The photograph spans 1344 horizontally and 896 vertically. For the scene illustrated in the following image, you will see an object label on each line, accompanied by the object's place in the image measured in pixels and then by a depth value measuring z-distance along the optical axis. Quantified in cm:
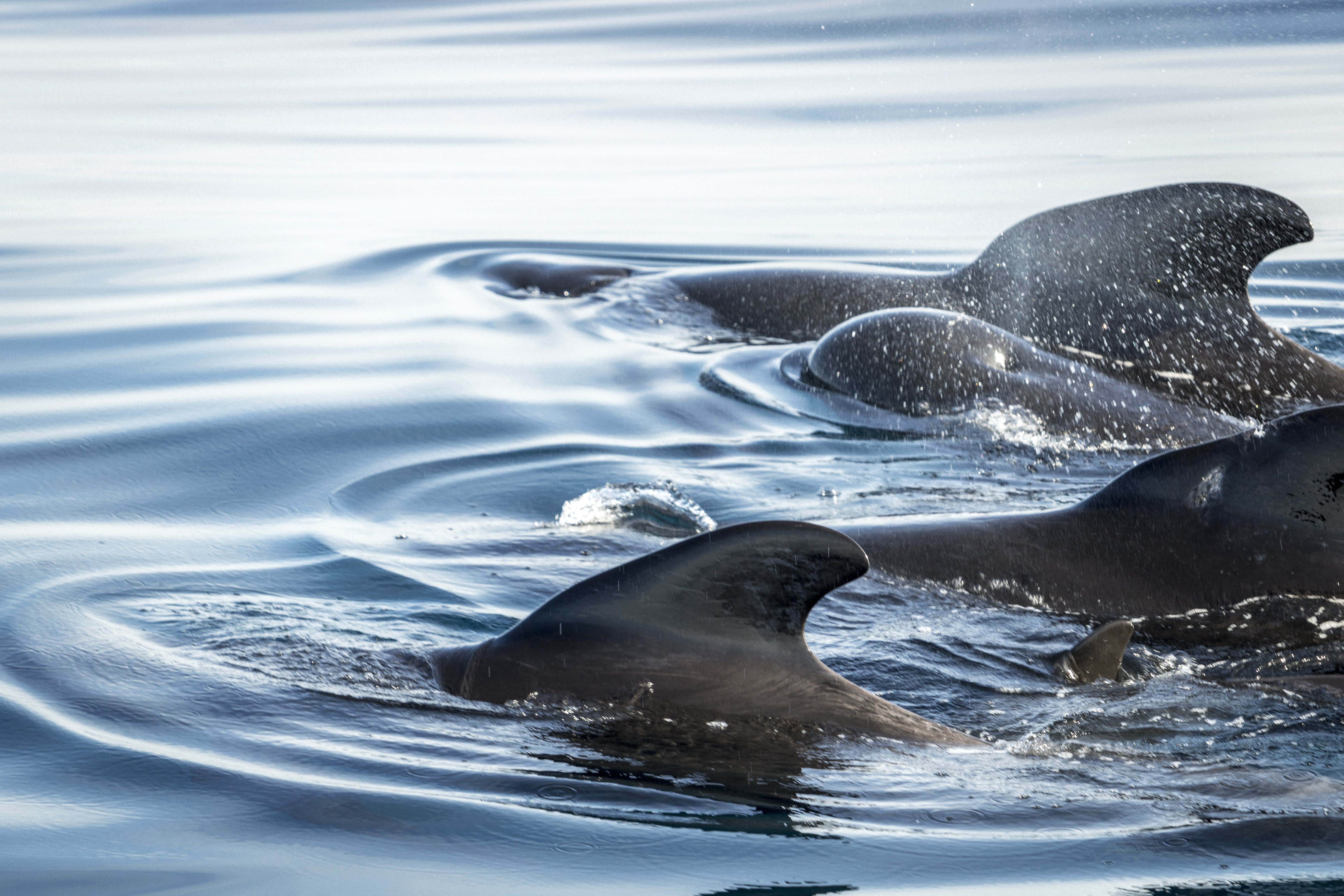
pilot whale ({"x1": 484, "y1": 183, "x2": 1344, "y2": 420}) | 1850
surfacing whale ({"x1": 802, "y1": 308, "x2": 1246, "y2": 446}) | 1698
